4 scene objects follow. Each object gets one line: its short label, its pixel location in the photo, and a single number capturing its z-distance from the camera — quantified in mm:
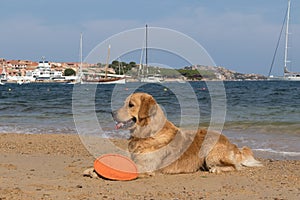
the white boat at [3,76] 132888
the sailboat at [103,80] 46338
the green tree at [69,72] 122375
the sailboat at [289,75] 86175
